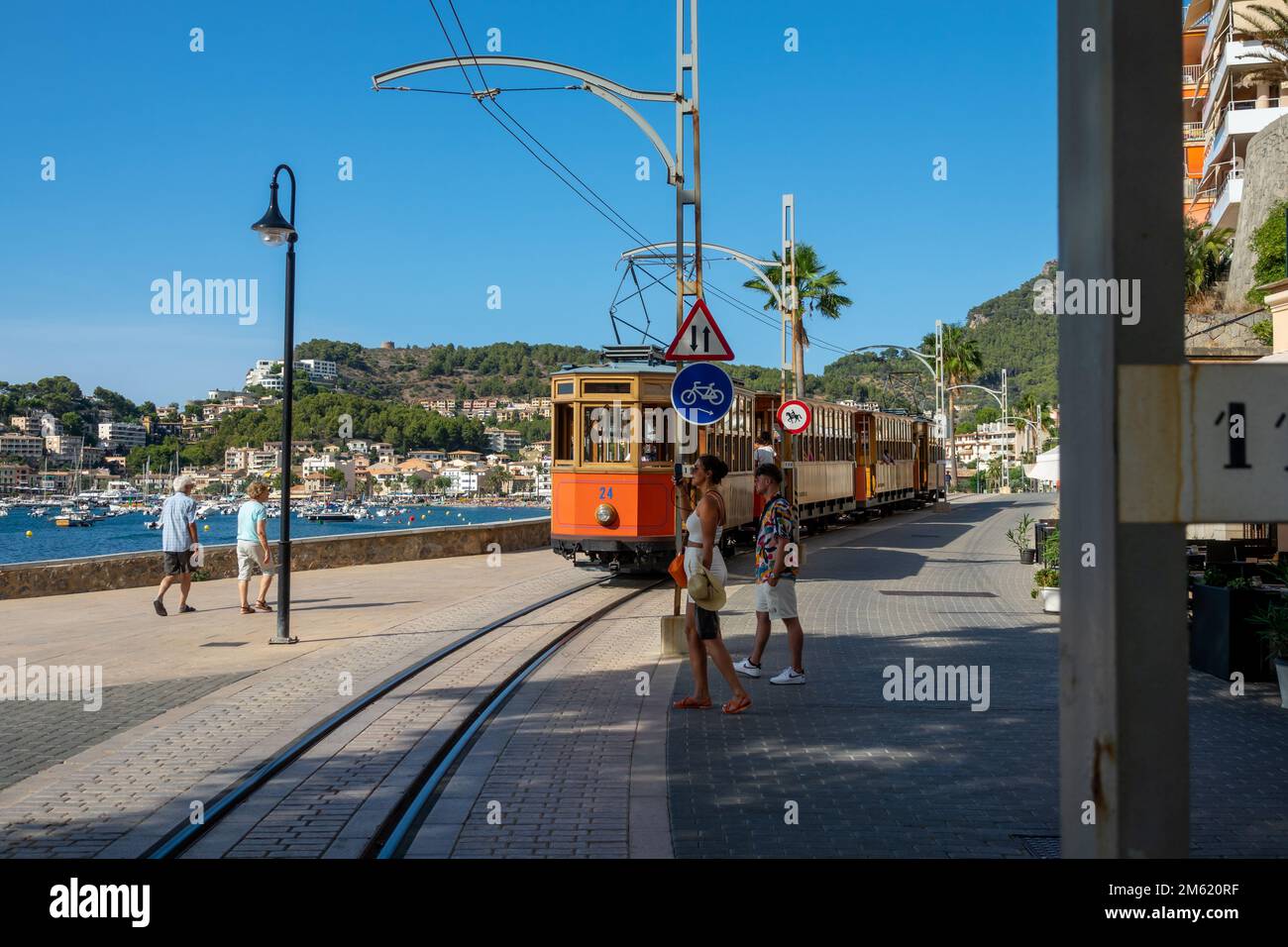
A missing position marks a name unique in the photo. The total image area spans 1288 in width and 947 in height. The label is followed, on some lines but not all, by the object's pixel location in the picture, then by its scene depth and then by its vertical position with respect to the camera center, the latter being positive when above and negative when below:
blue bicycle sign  10.88 +0.82
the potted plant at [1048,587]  13.84 -1.39
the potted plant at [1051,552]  15.01 -0.99
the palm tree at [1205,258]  46.59 +9.42
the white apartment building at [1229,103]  51.22 +18.22
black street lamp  11.93 +1.14
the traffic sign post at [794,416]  22.12 +1.22
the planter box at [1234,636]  9.47 -1.33
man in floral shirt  9.36 -0.72
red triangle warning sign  10.91 +1.33
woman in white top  8.19 -0.64
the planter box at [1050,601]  13.71 -1.49
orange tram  17.78 +0.30
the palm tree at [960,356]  77.62 +8.46
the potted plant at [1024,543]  21.60 -1.28
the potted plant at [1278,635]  8.57 -1.20
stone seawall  16.86 -1.43
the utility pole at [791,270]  29.98 +5.54
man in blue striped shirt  13.79 -0.67
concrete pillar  2.21 +0.01
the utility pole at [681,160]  12.74 +3.66
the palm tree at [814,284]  44.56 +7.63
